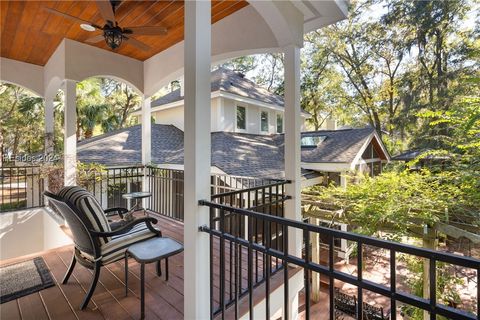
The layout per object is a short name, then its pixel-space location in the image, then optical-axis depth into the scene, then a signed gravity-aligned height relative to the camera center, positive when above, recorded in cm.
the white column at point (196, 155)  205 +5
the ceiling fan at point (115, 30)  351 +182
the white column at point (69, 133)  495 +57
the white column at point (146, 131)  629 +74
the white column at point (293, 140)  349 +27
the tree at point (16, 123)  1443 +224
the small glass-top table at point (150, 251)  232 -83
